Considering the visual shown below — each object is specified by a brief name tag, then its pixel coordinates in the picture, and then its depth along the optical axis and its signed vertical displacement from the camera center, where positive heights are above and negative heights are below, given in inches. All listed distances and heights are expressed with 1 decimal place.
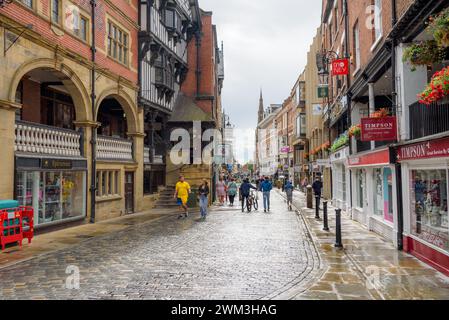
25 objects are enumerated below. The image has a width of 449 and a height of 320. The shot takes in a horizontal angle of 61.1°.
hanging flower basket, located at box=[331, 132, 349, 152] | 642.8 +60.6
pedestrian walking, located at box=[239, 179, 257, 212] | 787.4 -25.1
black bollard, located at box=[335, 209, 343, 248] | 382.3 -57.6
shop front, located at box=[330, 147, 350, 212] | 682.9 -6.0
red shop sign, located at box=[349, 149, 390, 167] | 403.2 +20.6
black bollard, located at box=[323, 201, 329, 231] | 508.3 -59.9
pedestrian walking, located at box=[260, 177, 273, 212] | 778.8 -21.3
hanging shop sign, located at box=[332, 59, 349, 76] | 628.7 +180.7
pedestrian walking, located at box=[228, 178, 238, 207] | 938.1 -34.9
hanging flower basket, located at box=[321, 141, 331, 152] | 931.1 +76.8
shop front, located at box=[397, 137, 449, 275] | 288.0 -21.2
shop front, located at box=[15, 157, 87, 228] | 460.4 -12.6
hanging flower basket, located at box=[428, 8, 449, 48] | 245.8 +95.8
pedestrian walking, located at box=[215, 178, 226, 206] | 983.8 -34.8
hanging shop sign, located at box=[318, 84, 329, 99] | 868.6 +196.0
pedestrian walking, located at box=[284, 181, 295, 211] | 854.5 -30.5
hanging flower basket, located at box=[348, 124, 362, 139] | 502.8 +60.3
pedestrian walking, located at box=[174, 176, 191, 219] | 643.0 -22.9
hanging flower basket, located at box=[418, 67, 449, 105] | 248.4 +58.2
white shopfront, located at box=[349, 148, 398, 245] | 422.0 -21.4
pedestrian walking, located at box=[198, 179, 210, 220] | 657.0 -38.0
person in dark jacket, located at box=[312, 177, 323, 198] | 804.0 -22.0
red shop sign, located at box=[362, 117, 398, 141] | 375.6 +46.3
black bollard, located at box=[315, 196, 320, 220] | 655.6 -57.7
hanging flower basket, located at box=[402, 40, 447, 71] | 295.4 +95.7
